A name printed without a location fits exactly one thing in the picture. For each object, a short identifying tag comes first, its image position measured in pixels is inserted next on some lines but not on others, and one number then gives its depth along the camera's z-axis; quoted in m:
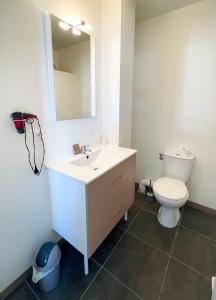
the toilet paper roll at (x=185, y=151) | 1.96
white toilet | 1.64
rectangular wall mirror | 1.23
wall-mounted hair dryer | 1.01
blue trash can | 1.15
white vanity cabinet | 1.12
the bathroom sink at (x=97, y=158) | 1.43
